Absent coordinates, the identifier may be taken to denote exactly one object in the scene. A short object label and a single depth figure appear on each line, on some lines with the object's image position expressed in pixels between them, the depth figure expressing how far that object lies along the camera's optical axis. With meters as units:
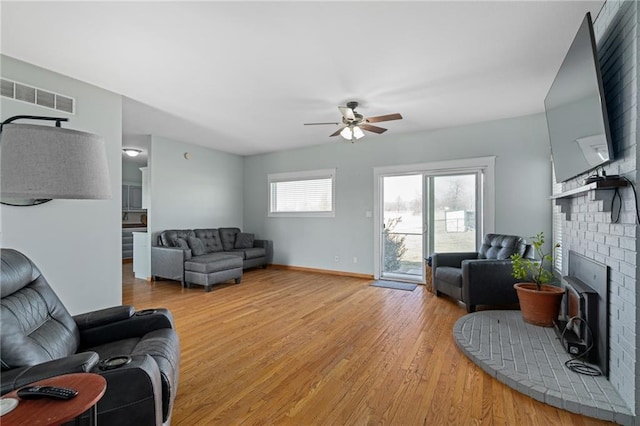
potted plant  3.04
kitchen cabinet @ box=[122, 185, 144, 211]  8.53
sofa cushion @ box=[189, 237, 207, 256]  5.51
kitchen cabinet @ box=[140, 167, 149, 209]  5.73
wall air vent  2.81
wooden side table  0.91
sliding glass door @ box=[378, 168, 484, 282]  4.98
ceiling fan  3.60
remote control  1.01
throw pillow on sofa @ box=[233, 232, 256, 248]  6.70
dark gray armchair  3.70
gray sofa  5.01
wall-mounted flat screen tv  1.90
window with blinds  6.41
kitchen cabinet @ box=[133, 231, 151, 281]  5.73
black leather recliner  1.28
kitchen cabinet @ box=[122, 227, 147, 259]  8.30
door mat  5.04
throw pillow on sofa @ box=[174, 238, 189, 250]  5.46
